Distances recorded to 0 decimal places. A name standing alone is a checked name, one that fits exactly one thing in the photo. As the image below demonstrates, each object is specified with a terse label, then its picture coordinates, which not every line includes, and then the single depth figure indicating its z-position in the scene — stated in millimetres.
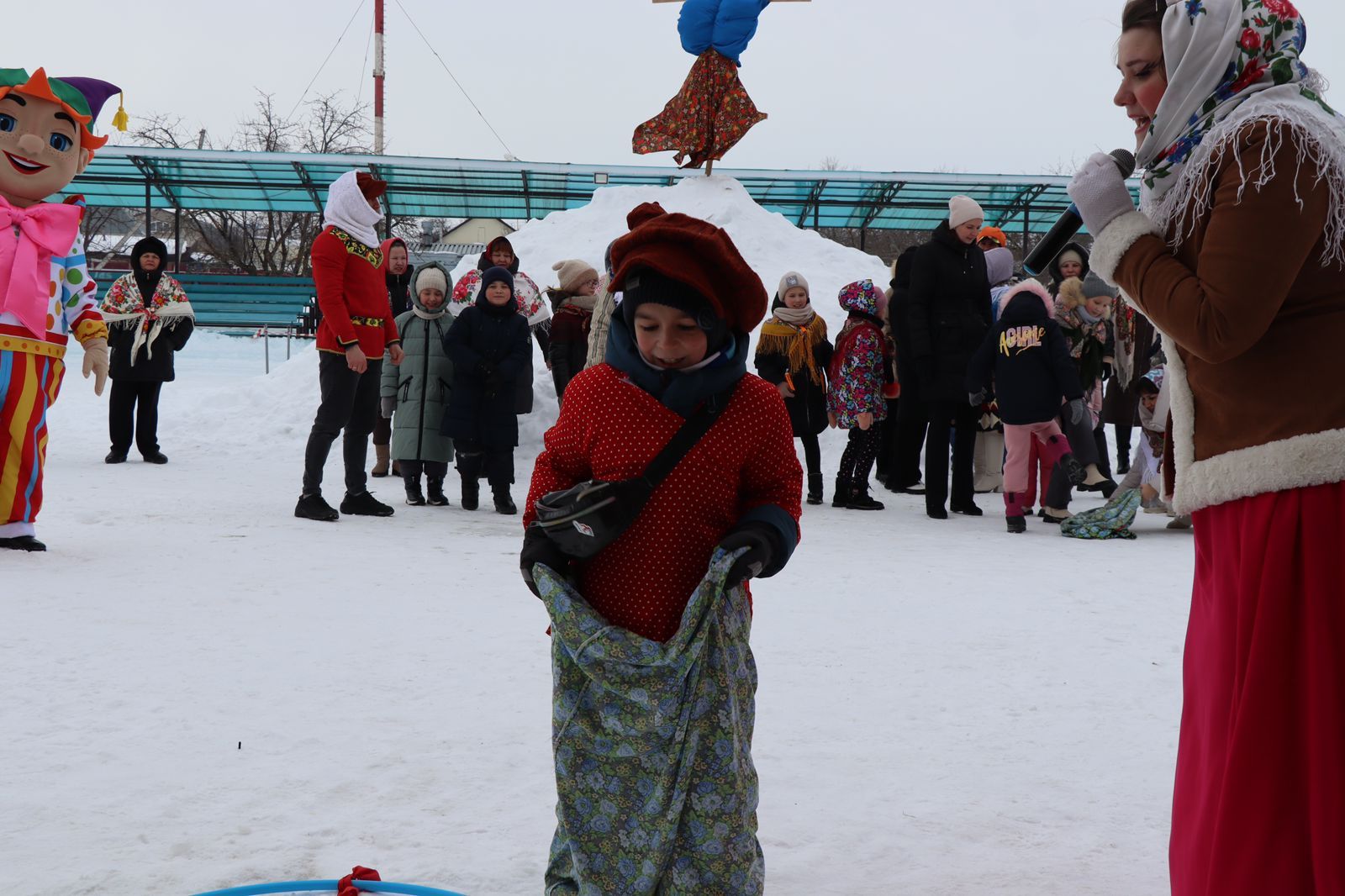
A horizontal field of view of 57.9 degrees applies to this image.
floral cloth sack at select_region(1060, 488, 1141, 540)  7605
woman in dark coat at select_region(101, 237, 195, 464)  10133
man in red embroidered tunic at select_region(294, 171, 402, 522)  7086
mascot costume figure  5805
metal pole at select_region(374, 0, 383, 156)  26109
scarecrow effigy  12719
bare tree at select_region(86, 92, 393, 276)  37188
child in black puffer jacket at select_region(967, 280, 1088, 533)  7676
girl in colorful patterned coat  8742
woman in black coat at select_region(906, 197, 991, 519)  8203
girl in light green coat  8336
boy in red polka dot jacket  2279
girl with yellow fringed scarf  8984
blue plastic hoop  2393
